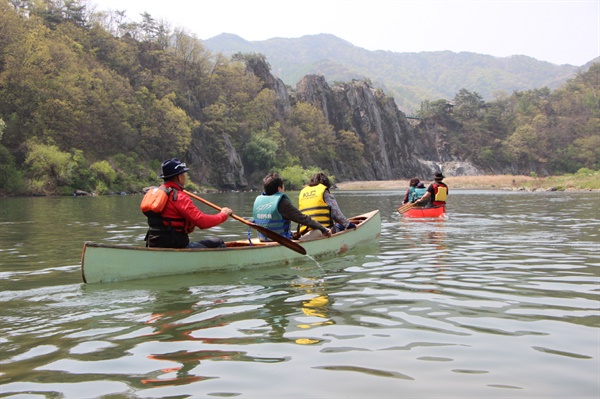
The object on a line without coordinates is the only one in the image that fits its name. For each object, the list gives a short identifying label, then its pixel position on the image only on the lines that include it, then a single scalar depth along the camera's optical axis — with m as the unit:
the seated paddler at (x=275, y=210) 9.61
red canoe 19.84
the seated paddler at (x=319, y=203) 11.08
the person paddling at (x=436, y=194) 19.59
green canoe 7.47
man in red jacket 7.84
